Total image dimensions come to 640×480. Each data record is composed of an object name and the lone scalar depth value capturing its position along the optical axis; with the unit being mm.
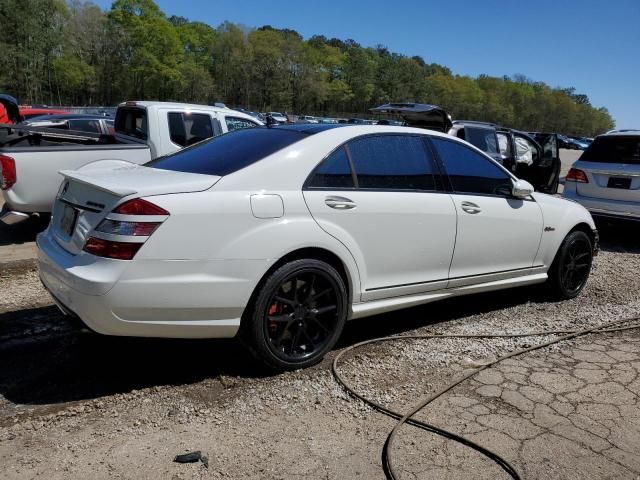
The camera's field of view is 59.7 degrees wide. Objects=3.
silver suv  7836
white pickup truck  6426
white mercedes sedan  3012
